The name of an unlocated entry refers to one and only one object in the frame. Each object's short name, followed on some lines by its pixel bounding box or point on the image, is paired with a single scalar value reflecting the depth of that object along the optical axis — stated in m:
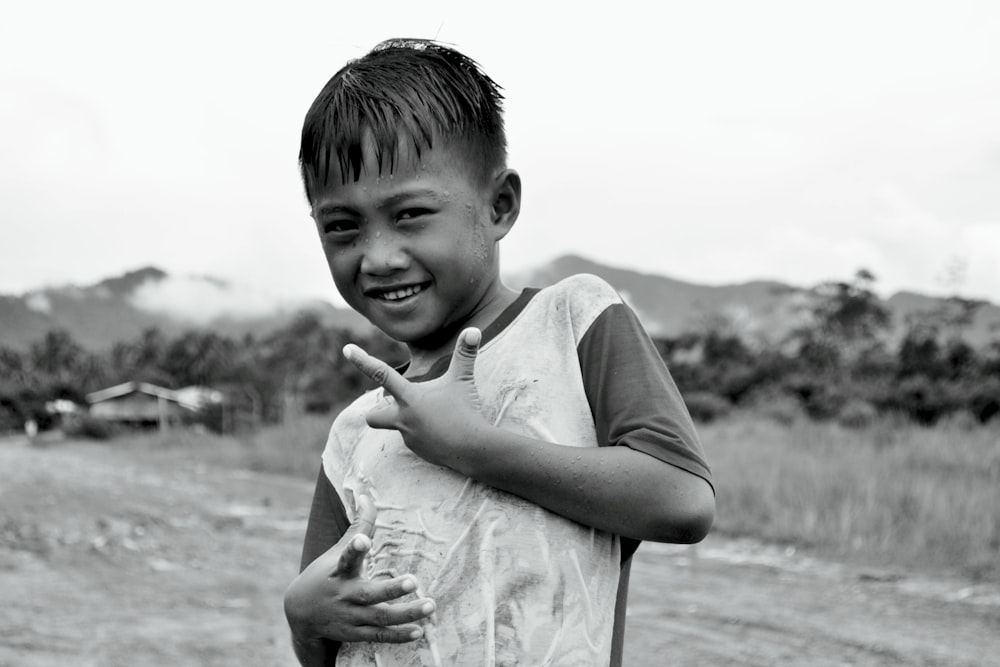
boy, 1.17
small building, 47.16
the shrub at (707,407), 19.33
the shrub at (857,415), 14.48
